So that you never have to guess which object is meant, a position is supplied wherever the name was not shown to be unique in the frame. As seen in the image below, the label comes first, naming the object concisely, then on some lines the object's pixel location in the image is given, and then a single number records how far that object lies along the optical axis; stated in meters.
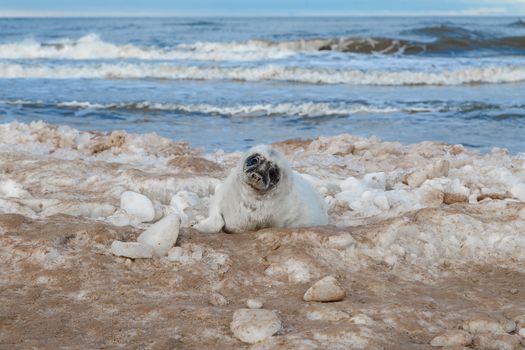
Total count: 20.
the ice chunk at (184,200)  5.30
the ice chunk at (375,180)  6.16
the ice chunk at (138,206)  4.88
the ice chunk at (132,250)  3.95
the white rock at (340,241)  4.18
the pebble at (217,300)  3.50
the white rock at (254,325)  3.03
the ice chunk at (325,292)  3.51
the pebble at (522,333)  3.11
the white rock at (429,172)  6.21
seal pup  4.38
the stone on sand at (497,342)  2.99
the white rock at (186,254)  4.00
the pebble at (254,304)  3.44
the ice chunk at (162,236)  4.04
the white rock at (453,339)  3.01
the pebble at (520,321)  3.22
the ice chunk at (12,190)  5.43
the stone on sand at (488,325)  3.17
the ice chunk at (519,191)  5.58
